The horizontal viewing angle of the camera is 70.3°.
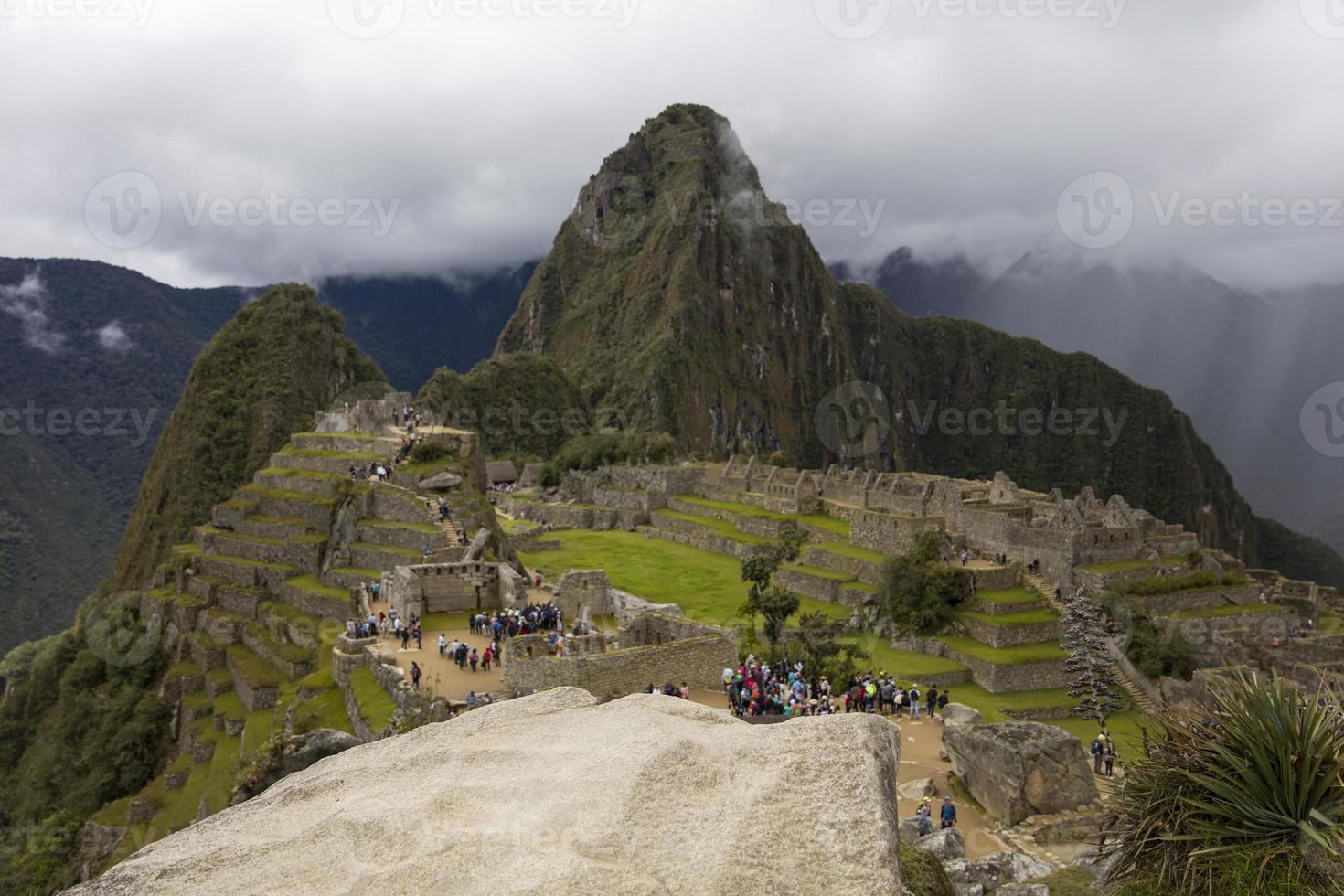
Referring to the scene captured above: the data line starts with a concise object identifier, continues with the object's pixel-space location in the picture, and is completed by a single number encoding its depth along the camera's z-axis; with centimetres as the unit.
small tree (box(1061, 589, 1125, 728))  2898
